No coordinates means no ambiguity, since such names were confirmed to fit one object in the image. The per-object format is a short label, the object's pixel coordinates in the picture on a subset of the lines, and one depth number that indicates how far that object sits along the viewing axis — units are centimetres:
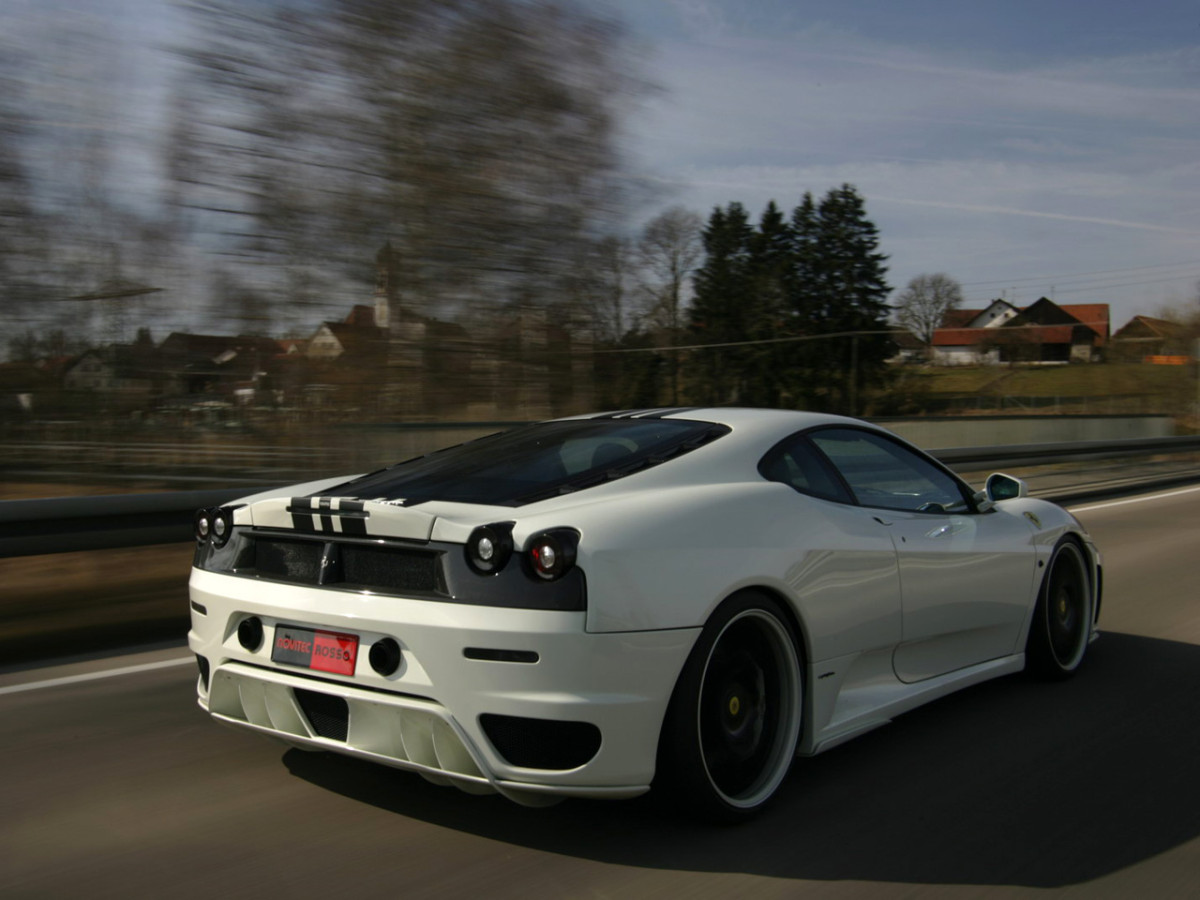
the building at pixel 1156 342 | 5869
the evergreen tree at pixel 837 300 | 7362
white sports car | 312
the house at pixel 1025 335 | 8419
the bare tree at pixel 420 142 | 1329
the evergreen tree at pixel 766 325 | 7062
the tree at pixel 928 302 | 8483
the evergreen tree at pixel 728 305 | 5889
